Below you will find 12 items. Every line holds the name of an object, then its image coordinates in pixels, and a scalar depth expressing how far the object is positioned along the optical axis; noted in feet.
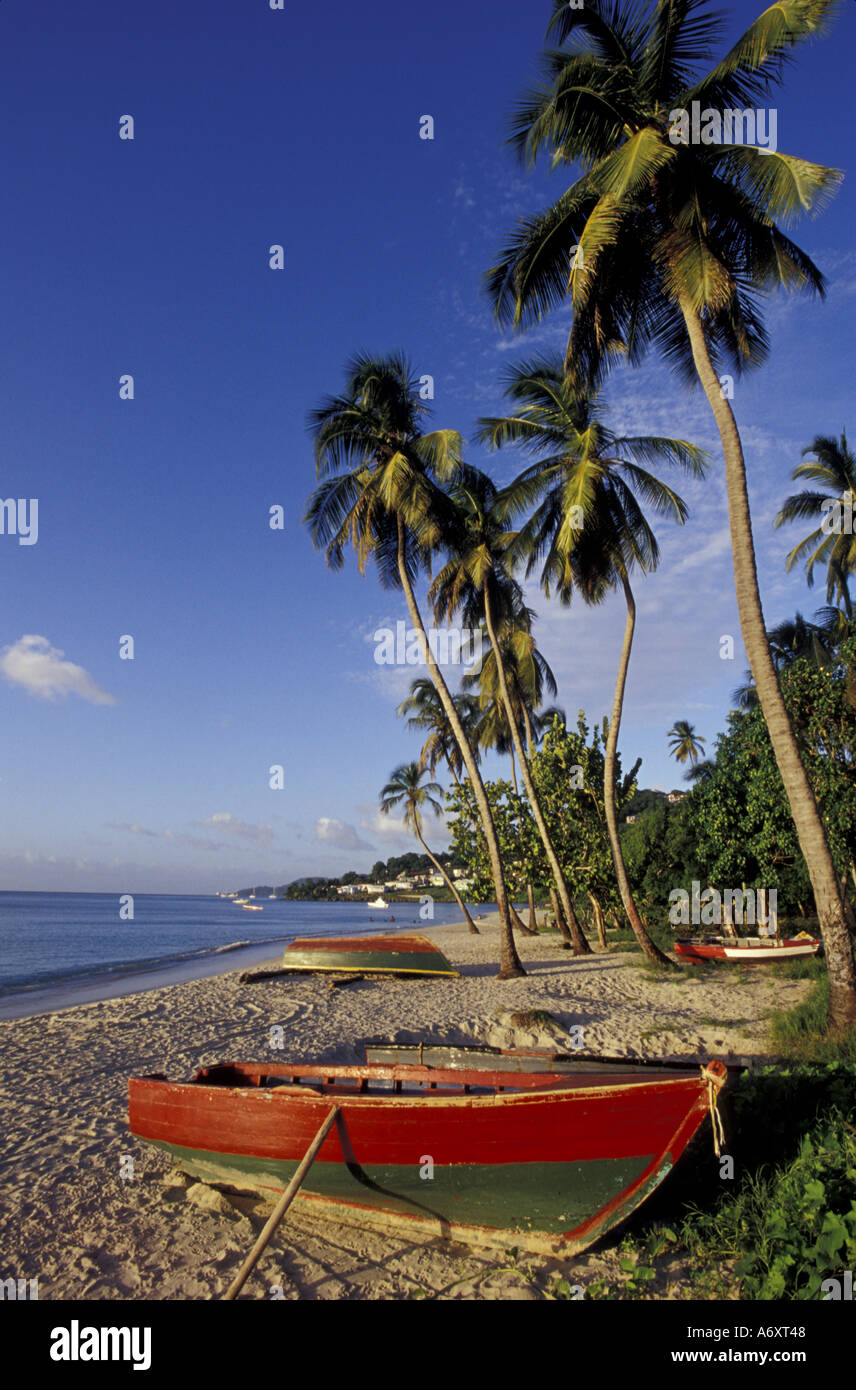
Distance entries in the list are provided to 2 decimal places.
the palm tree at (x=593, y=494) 51.52
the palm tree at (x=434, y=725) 110.63
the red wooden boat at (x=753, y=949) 58.80
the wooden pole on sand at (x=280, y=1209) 14.01
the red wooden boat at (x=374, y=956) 55.36
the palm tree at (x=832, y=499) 75.36
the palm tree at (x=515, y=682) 79.97
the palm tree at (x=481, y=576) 60.90
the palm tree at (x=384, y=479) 53.21
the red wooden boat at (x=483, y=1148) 15.64
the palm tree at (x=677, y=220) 28.02
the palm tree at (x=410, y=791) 133.18
